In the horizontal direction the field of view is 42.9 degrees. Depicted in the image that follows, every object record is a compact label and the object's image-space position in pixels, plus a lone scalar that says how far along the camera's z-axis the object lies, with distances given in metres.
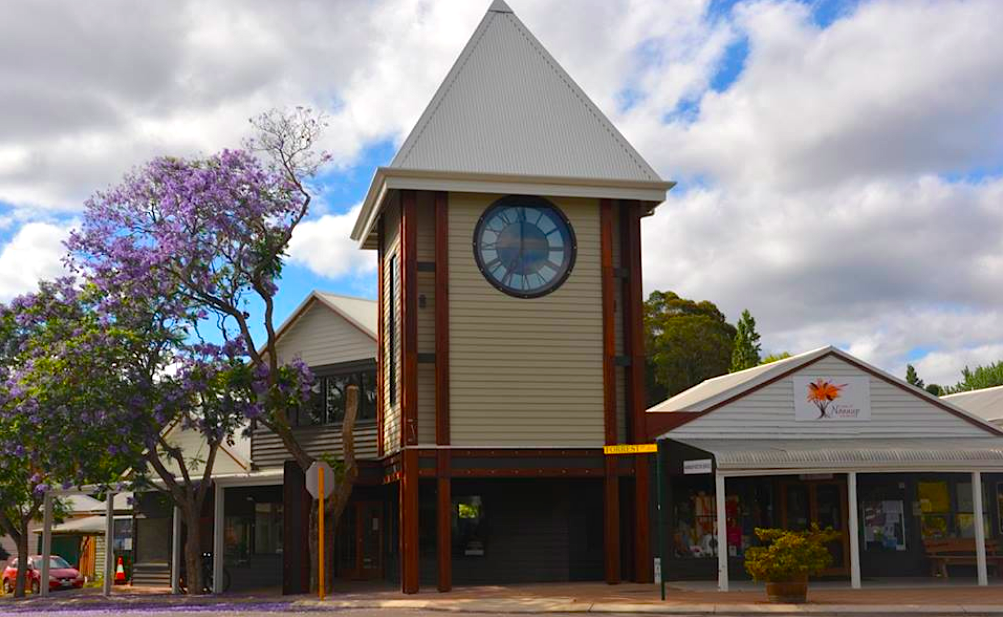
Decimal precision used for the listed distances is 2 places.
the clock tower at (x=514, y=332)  26.09
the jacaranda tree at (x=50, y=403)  28.31
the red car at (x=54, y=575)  39.44
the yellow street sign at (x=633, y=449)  23.27
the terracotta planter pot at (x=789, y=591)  21.69
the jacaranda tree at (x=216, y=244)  28.36
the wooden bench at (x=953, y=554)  28.08
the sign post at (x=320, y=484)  24.86
